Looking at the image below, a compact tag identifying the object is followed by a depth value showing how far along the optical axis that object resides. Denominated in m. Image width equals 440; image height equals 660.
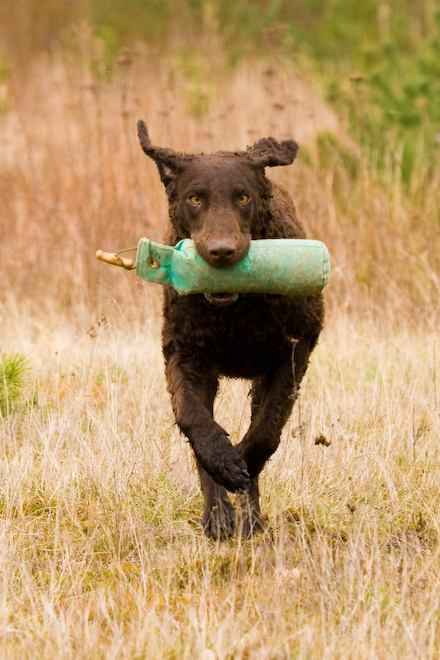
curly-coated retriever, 7.27
